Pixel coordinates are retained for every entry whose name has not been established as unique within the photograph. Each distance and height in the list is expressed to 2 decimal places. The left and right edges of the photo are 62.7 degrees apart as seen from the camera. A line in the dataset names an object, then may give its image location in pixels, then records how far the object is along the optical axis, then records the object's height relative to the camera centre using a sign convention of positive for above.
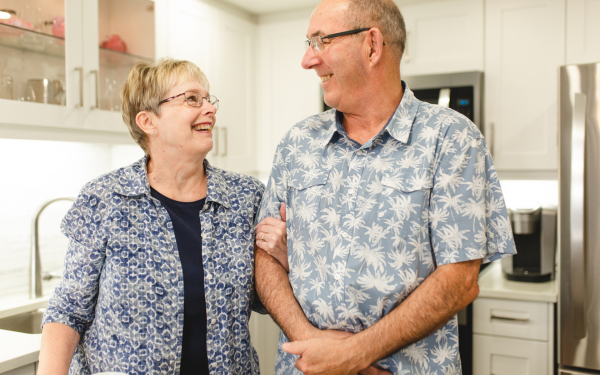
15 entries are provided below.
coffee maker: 2.35 -0.35
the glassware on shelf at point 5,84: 1.58 +0.30
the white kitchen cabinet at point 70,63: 1.62 +0.41
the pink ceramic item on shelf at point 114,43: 1.93 +0.53
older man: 1.06 -0.10
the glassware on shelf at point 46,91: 1.67 +0.30
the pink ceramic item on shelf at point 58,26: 1.73 +0.53
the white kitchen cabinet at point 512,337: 2.13 -0.72
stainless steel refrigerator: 1.92 -0.17
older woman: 1.16 -0.20
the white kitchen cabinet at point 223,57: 2.32 +0.62
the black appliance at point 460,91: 2.38 +0.41
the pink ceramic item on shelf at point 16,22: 1.60 +0.51
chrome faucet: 1.91 -0.34
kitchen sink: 1.82 -0.55
